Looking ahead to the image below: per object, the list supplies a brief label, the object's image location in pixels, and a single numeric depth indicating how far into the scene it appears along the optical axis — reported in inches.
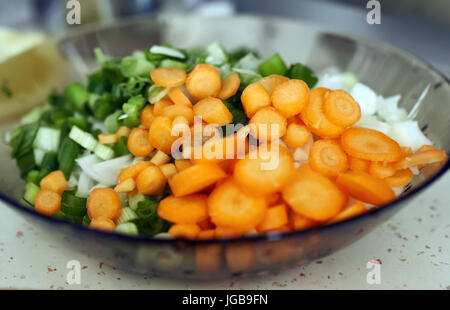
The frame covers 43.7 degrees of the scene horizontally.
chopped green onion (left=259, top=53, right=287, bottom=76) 13.5
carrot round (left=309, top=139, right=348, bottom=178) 11.1
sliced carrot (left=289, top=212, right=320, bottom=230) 10.2
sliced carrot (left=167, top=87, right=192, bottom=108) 12.3
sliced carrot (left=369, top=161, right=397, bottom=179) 11.2
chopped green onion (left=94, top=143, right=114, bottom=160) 12.9
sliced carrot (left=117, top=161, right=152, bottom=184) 11.7
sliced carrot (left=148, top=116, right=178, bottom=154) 11.8
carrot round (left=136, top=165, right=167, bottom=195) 11.4
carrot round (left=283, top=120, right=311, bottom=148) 11.5
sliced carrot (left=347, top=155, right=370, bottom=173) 11.4
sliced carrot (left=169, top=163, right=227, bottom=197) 10.5
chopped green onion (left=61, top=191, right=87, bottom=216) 12.0
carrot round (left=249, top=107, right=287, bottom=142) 11.3
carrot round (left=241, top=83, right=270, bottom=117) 11.7
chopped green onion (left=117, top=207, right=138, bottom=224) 11.4
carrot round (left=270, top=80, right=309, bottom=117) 11.4
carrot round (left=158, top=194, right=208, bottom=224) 10.6
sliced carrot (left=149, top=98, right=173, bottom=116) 12.5
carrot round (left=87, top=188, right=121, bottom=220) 11.5
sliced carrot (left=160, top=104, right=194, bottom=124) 12.0
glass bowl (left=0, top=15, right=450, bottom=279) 9.6
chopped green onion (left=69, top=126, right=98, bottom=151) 13.2
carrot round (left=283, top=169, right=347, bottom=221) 10.0
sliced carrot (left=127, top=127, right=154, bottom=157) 12.4
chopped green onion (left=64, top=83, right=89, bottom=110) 15.1
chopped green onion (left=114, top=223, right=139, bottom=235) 10.9
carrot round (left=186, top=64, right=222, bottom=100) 12.4
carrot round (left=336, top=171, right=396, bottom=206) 10.6
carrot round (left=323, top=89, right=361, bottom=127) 11.4
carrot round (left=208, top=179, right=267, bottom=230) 10.0
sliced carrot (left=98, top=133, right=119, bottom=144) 13.1
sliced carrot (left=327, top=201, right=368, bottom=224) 10.0
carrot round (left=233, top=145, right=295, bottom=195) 10.1
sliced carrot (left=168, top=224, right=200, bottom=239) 10.5
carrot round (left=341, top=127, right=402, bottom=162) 11.2
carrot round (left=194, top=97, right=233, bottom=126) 11.8
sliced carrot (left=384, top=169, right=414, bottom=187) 11.3
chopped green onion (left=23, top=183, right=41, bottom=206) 12.7
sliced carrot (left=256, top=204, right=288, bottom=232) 10.2
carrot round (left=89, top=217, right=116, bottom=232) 10.9
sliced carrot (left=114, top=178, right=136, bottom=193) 11.7
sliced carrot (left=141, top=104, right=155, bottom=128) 12.7
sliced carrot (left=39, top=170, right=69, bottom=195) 12.6
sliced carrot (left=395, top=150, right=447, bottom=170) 11.3
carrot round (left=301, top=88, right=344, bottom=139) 11.5
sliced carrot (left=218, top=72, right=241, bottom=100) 12.4
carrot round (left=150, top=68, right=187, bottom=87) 12.5
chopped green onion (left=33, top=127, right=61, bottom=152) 13.9
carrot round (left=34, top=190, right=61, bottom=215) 12.0
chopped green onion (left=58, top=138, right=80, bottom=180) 13.1
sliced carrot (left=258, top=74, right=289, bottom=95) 12.3
